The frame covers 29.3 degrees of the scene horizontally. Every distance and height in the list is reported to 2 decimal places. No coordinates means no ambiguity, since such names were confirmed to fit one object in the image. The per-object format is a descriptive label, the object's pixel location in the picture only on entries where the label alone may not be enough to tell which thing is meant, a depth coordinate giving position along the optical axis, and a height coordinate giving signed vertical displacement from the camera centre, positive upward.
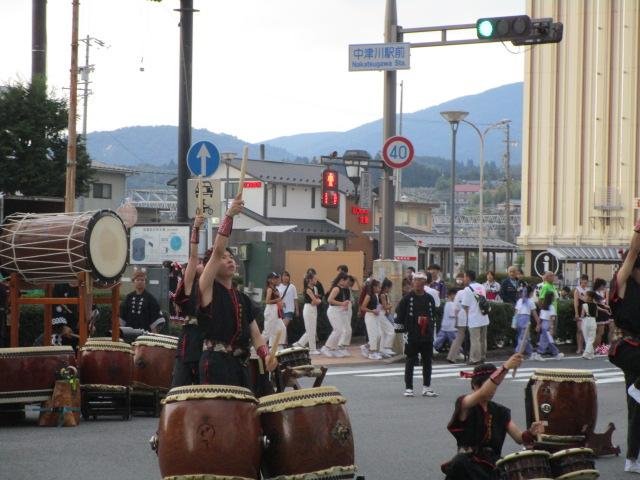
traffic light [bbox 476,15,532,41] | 19.97 +3.74
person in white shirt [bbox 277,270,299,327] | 26.09 -0.96
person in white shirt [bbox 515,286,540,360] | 26.20 -1.24
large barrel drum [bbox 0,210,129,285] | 14.64 +0.01
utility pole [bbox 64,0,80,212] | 23.11 +2.84
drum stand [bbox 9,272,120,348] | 14.88 -0.67
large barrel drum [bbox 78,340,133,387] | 14.41 -1.37
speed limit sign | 22.58 +1.87
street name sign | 22.09 +3.55
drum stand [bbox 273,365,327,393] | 10.18 -1.02
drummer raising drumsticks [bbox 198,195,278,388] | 9.13 -0.58
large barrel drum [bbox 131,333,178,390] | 14.88 -1.37
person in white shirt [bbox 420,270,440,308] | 24.59 -0.74
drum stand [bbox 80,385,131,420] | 14.45 -1.82
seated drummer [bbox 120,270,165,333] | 18.17 -0.89
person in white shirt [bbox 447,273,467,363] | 25.00 -1.41
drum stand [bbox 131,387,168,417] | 15.02 -1.87
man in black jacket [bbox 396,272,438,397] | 17.80 -1.08
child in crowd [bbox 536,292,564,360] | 27.28 -1.60
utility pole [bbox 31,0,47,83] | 26.95 +4.85
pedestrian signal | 28.16 +1.52
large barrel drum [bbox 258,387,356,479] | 8.20 -1.25
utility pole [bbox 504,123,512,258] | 87.69 +6.12
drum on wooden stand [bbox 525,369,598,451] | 11.13 -1.36
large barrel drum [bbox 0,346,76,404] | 13.76 -1.41
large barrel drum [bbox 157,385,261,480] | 8.00 -1.21
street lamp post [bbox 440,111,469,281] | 42.16 +4.51
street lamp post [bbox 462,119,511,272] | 62.94 +5.12
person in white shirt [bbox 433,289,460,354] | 25.45 -1.49
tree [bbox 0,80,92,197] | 33.38 +2.78
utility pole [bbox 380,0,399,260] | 22.61 +2.40
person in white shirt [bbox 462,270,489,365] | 24.80 -1.33
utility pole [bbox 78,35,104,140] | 66.12 +9.71
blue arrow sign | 18.80 +1.45
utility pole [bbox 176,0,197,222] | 21.12 +2.82
